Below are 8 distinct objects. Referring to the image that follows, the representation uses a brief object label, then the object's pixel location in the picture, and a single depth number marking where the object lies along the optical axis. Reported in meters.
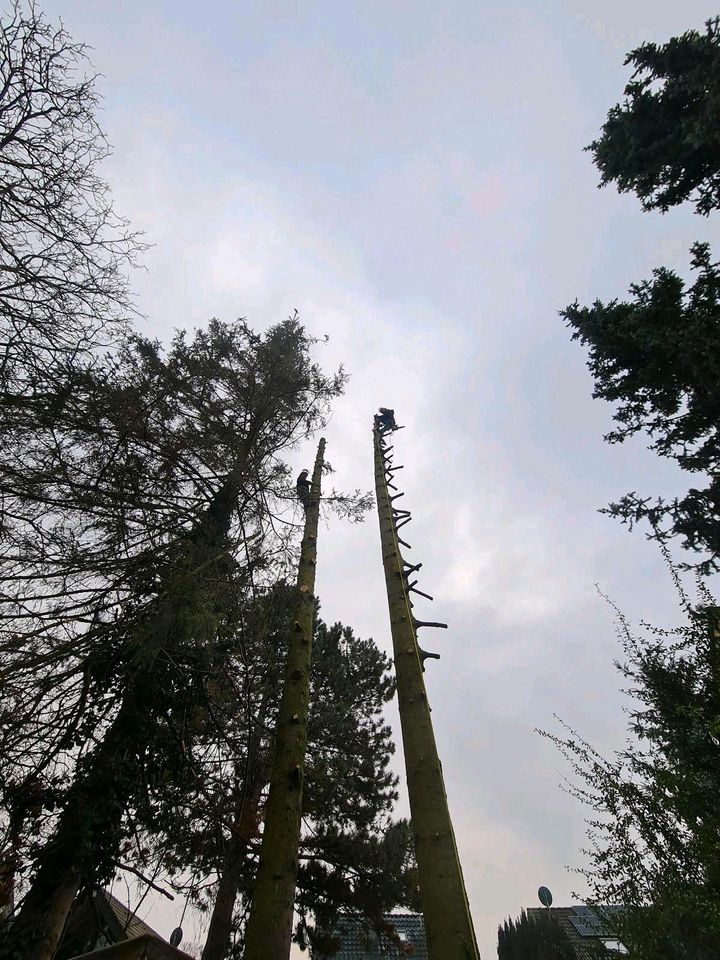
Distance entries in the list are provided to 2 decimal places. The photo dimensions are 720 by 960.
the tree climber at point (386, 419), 10.17
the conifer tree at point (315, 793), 5.90
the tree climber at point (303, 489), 7.84
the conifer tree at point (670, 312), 7.35
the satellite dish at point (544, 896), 11.60
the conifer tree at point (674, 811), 5.73
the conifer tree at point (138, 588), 4.49
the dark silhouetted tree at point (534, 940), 12.61
